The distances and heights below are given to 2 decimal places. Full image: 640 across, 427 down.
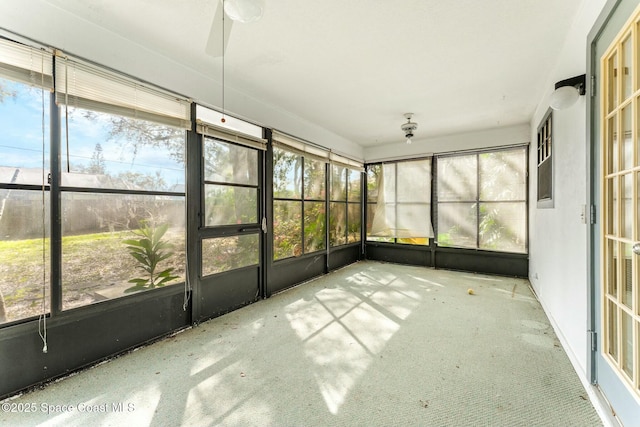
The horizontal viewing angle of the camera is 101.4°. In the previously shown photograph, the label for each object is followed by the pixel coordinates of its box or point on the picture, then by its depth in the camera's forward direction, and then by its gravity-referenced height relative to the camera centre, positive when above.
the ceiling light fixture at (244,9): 1.31 +1.04
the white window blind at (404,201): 5.36 +0.22
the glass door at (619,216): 1.21 -0.03
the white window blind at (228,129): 2.77 +0.97
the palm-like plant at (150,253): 2.30 -0.36
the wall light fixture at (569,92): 1.74 +0.80
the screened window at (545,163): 2.73 +0.55
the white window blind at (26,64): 1.64 +0.98
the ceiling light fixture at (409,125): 4.09 +1.36
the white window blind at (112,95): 1.88 +0.97
